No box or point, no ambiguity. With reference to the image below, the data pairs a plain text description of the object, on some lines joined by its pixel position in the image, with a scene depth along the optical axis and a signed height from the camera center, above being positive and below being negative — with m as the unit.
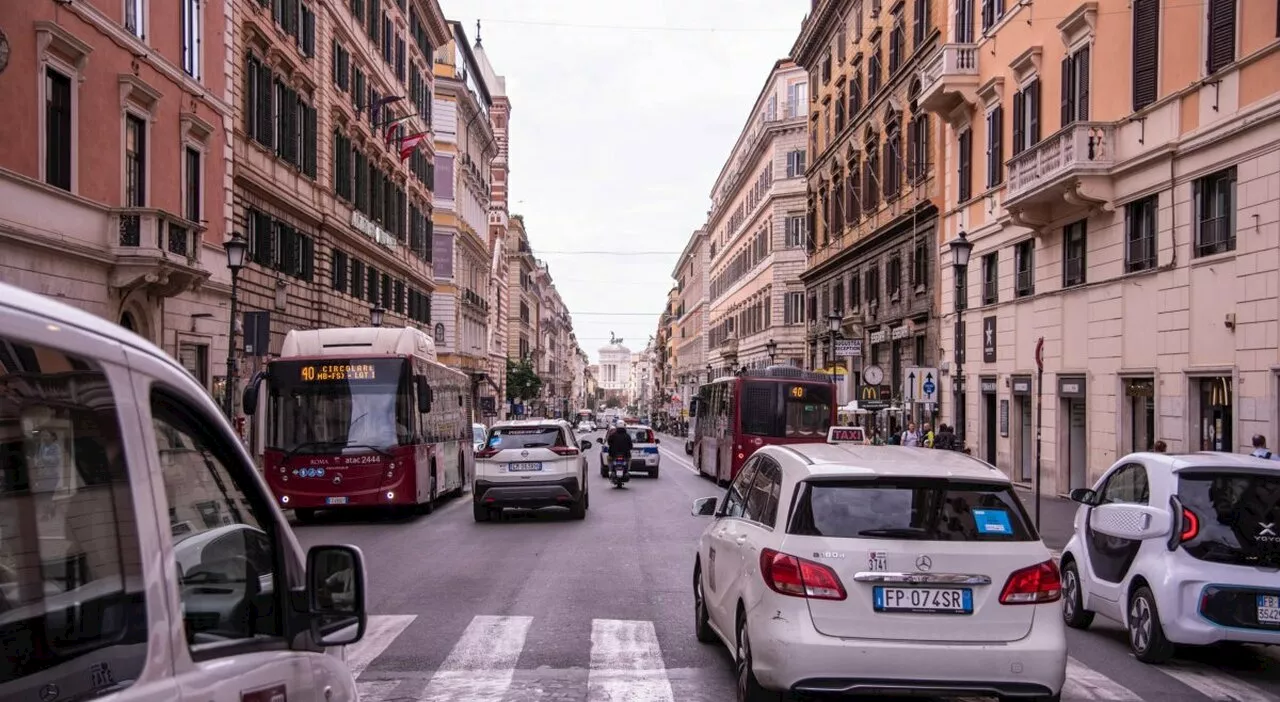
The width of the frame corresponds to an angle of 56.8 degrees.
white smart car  8.68 -1.39
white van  2.37 -0.33
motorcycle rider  31.20 -2.03
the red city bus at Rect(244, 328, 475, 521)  19.94 -1.00
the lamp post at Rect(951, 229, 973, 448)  23.28 +2.20
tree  94.75 -0.91
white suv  19.91 -1.66
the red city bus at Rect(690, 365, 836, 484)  30.17 -1.04
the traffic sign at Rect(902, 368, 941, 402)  26.86 -0.35
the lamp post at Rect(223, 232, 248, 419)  22.08 +1.97
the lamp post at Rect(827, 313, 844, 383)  36.66 +1.45
